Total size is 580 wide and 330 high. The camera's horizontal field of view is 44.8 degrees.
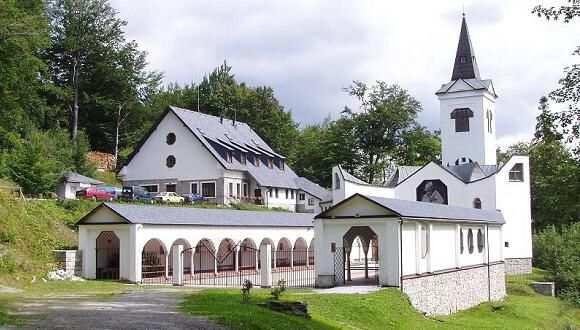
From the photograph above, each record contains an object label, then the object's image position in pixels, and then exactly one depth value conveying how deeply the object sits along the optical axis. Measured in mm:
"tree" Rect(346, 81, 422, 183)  67562
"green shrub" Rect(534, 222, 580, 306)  41438
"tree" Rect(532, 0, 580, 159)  14445
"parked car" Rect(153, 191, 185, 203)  44788
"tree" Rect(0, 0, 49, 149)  35156
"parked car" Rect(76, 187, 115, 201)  41406
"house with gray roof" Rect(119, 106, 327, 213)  52094
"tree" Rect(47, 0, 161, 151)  61656
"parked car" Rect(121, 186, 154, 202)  43438
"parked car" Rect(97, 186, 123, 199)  42756
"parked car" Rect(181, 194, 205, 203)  47531
